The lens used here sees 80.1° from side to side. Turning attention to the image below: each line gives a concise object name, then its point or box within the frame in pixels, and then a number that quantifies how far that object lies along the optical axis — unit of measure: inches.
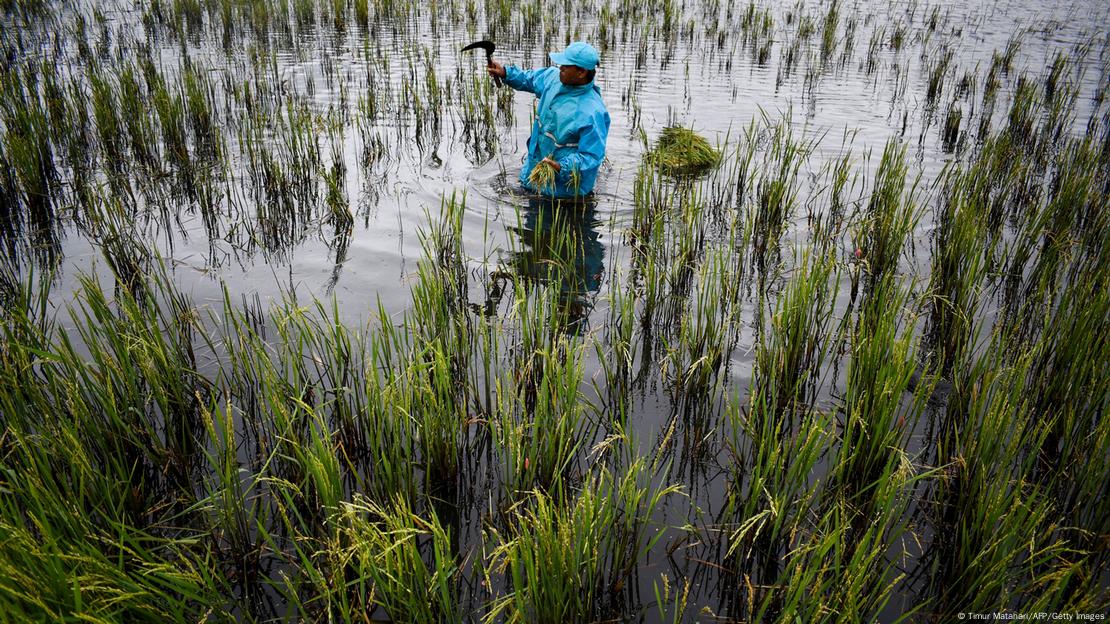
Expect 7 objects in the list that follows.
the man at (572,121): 214.1
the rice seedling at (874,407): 93.3
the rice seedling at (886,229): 166.0
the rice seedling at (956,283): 136.6
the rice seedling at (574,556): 70.6
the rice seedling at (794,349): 116.6
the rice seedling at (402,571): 70.2
